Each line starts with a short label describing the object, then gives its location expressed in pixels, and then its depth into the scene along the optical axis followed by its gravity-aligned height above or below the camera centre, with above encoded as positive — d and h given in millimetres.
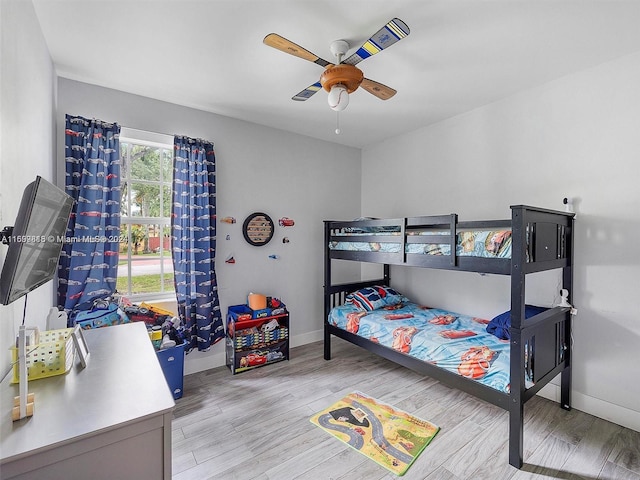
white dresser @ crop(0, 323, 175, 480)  835 -557
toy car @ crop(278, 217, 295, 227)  3580 +170
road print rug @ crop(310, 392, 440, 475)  1894 -1321
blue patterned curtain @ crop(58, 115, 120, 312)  2373 +180
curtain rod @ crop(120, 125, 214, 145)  2721 +937
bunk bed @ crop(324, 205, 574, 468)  1853 -193
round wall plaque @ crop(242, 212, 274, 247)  3314 +85
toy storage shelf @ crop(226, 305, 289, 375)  3004 -1036
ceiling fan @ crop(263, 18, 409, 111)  1524 +991
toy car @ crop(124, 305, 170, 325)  2527 -660
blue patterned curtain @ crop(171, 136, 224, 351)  2850 -15
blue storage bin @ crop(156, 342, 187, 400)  2459 -1041
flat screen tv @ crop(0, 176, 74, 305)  1013 -17
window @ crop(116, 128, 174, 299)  2773 +198
